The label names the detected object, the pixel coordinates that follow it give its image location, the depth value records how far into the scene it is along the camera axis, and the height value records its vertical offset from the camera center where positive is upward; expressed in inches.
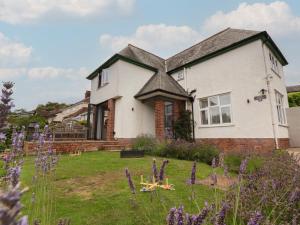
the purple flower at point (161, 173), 74.7 -11.6
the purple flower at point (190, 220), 47.4 -18.4
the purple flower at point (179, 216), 43.0 -16.1
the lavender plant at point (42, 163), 98.4 -10.1
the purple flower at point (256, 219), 47.4 -18.3
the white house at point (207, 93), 388.5 +115.9
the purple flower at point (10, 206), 18.4 -5.8
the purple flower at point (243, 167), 80.2 -10.1
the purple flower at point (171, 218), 45.9 -17.3
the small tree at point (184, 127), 488.7 +37.2
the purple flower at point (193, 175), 68.4 -11.4
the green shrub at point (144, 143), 410.2 -1.1
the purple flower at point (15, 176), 34.2 -6.0
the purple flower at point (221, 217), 49.5 -18.5
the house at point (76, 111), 1008.2 +176.9
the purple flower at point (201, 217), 45.5 -17.1
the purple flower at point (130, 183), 76.3 -15.8
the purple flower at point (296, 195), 76.1 -21.4
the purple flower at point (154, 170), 76.4 -10.4
